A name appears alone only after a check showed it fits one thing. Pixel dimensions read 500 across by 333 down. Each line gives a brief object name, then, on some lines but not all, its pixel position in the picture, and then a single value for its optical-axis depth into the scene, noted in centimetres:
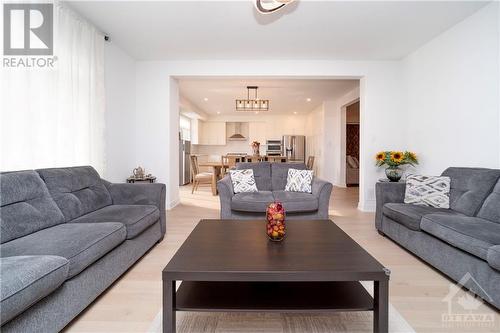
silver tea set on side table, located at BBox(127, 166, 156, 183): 412
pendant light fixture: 627
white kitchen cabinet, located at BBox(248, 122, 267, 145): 1014
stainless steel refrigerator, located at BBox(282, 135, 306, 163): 973
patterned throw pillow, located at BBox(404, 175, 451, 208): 275
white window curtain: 222
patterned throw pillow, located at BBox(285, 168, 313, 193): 371
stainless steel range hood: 1008
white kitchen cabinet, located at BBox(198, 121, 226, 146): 1011
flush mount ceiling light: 210
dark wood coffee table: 127
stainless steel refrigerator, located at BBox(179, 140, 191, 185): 814
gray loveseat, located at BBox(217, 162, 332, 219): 329
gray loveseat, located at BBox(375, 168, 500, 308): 174
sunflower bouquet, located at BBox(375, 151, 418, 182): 386
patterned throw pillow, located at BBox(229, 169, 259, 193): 372
